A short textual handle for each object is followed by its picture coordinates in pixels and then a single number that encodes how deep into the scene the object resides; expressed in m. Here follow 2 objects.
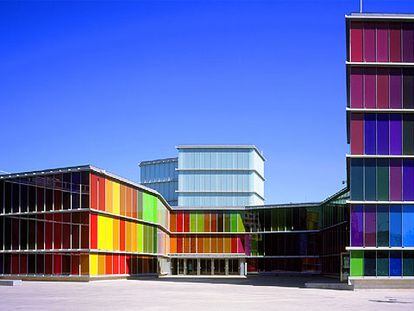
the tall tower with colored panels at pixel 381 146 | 54.25
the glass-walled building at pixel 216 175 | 129.62
